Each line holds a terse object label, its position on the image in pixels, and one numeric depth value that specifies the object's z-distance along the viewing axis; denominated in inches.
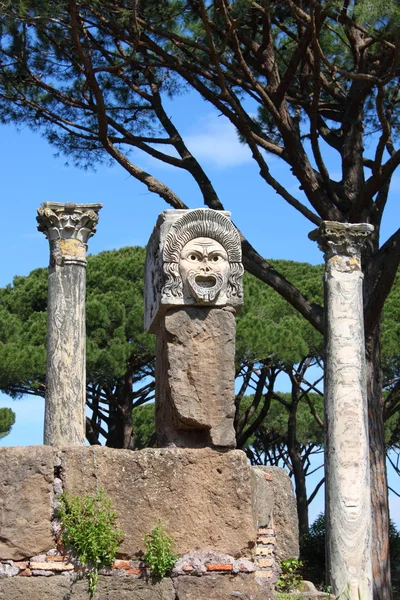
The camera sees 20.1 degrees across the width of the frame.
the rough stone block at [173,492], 235.3
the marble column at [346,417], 401.1
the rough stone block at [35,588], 225.6
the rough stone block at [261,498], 251.9
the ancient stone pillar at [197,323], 257.4
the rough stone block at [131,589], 231.5
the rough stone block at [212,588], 234.1
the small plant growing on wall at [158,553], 232.4
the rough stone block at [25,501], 228.4
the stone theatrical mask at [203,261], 262.4
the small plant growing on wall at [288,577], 275.9
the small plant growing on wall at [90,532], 230.6
